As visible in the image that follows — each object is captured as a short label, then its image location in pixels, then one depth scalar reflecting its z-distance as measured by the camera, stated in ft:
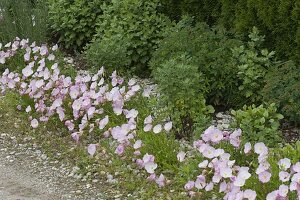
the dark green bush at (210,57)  18.37
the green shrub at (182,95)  16.84
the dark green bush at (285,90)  16.47
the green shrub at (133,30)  21.34
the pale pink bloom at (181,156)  14.61
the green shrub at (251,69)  17.80
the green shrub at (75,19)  23.95
